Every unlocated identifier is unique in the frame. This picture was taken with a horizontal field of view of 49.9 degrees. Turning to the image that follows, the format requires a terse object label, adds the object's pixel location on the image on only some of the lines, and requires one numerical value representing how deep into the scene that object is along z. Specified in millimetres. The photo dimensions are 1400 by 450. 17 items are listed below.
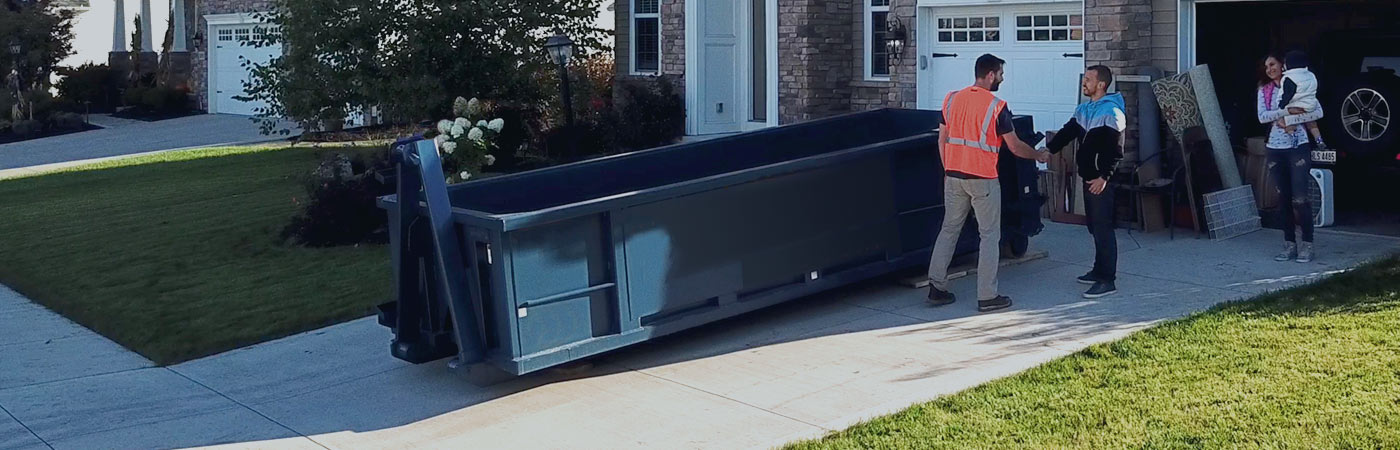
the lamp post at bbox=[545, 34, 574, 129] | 15391
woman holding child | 10445
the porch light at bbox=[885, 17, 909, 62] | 15625
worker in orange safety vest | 9219
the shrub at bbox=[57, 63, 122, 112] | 33906
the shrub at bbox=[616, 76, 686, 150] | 19281
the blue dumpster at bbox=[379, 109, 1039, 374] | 8109
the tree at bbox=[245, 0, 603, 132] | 15648
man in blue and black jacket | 9547
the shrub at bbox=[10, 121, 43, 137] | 29531
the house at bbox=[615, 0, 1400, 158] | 13055
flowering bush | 13883
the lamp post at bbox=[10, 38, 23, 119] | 31809
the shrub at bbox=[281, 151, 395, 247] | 14320
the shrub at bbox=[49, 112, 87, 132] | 30278
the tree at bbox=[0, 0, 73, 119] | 32438
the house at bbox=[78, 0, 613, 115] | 31484
